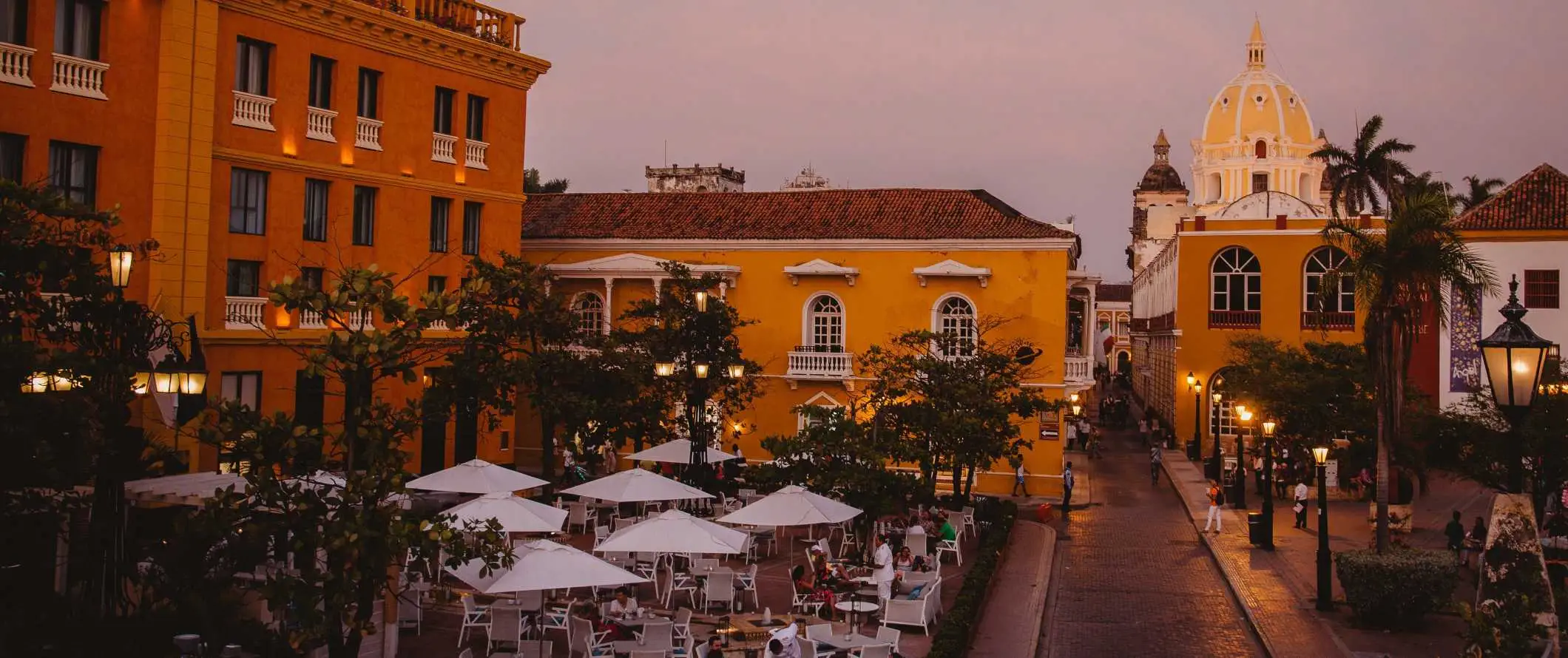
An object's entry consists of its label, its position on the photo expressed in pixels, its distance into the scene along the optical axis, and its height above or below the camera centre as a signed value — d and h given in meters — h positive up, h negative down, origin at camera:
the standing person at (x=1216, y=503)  29.17 -2.64
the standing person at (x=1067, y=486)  33.34 -2.62
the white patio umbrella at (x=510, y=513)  20.05 -2.22
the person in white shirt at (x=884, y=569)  19.59 -2.89
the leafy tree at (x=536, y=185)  66.25 +9.55
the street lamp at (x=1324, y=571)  21.48 -2.95
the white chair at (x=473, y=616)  16.98 -3.30
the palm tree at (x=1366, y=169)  50.03 +8.30
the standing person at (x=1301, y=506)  30.58 -2.73
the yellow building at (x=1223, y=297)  44.78 +3.15
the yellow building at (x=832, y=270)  36.78 +3.00
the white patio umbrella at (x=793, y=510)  20.95 -2.17
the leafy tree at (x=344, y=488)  10.57 -1.03
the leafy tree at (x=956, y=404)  28.73 -0.57
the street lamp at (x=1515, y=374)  10.05 +0.14
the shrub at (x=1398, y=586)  19.81 -2.93
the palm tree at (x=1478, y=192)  64.31 +9.69
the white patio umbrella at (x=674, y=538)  18.64 -2.37
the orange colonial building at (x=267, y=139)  24.98 +4.69
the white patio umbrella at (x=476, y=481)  22.80 -1.99
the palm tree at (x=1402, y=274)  22.69 +1.98
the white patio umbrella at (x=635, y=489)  23.34 -2.11
